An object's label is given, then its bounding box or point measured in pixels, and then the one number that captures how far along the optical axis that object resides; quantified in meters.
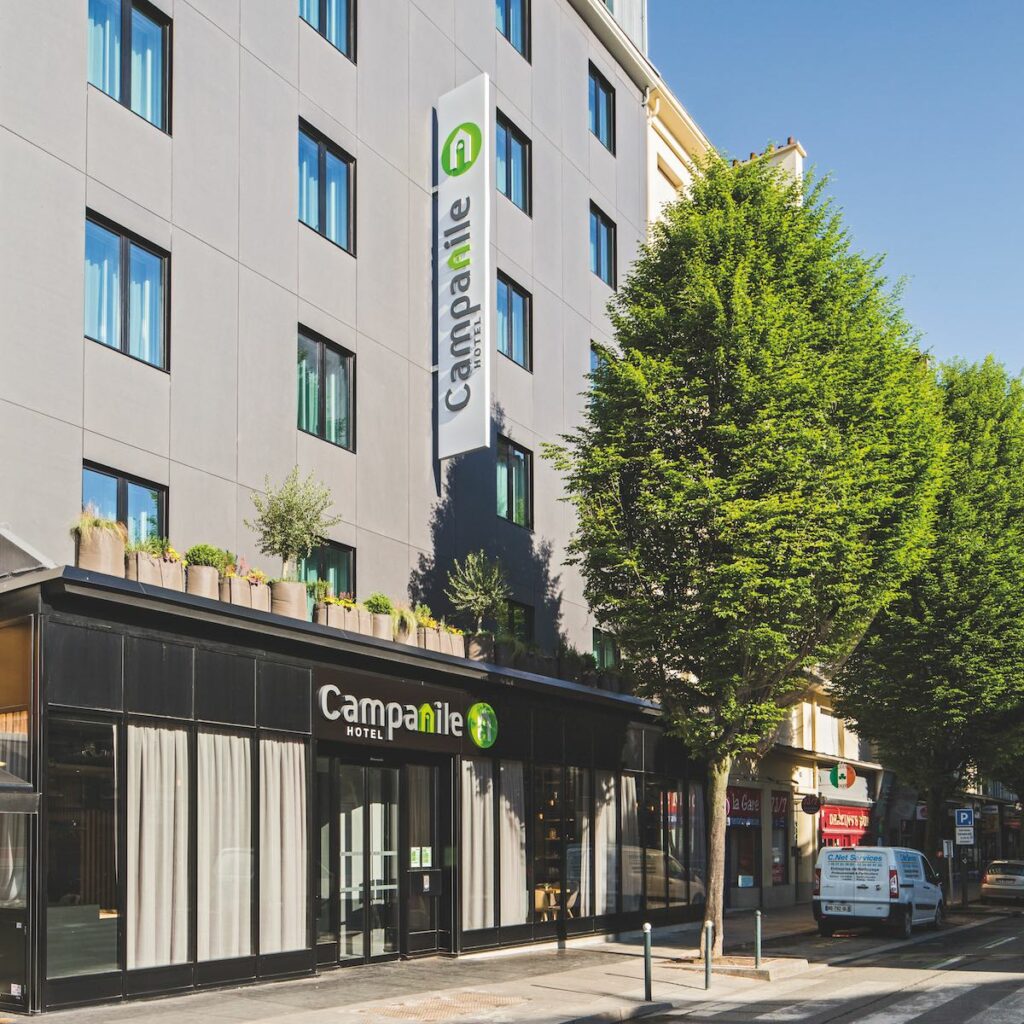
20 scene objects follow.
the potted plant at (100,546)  15.26
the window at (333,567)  20.64
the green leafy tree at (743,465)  20.78
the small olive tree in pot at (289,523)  18.78
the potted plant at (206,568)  16.36
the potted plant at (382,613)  19.48
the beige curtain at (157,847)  15.05
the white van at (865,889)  27.91
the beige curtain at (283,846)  17.05
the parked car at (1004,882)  40.12
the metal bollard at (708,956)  17.45
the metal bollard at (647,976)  16.15
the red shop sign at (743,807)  36.03
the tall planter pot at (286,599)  17.67
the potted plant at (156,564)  15.59
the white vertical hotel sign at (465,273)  23.08
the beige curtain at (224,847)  16.03
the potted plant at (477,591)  23.44
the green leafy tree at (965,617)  31.38
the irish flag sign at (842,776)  39.02
